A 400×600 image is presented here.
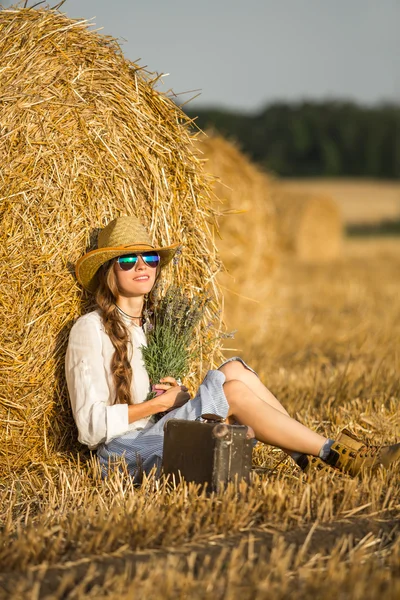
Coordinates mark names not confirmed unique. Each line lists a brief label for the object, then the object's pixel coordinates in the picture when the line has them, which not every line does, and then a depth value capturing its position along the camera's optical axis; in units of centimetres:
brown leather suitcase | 743
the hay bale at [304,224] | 3719
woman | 821
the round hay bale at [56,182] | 875
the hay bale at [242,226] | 2038
